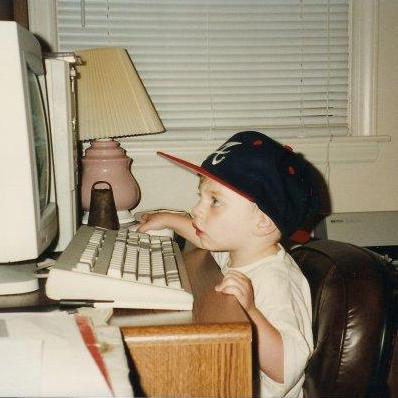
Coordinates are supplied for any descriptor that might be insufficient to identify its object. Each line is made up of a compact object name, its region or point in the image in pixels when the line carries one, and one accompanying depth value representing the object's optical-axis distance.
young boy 0.85
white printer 1.72
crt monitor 0.84
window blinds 1.93
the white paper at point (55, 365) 0.52
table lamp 1.60
